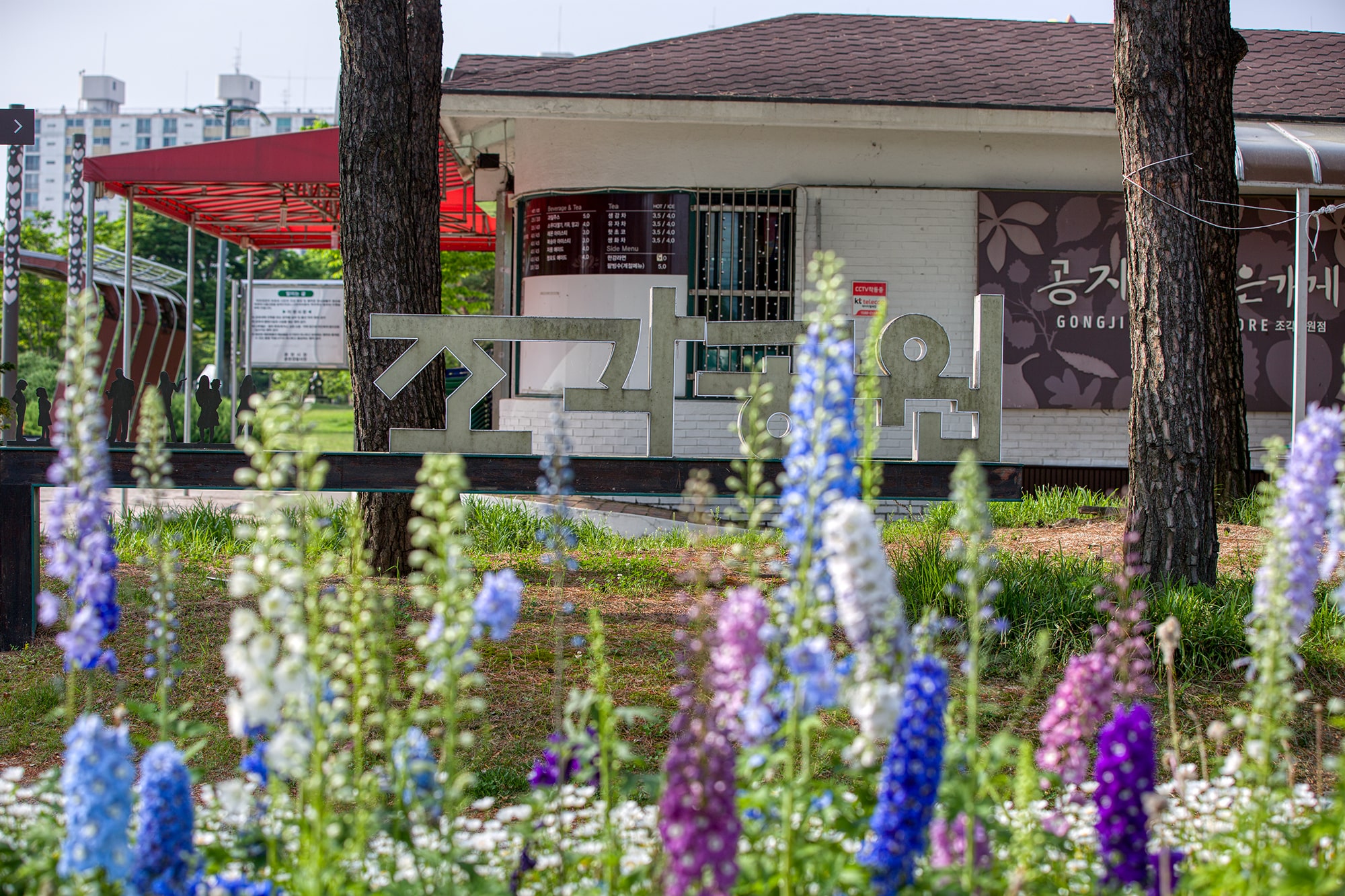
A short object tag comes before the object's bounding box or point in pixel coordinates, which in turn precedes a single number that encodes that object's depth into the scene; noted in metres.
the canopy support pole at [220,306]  14.50
